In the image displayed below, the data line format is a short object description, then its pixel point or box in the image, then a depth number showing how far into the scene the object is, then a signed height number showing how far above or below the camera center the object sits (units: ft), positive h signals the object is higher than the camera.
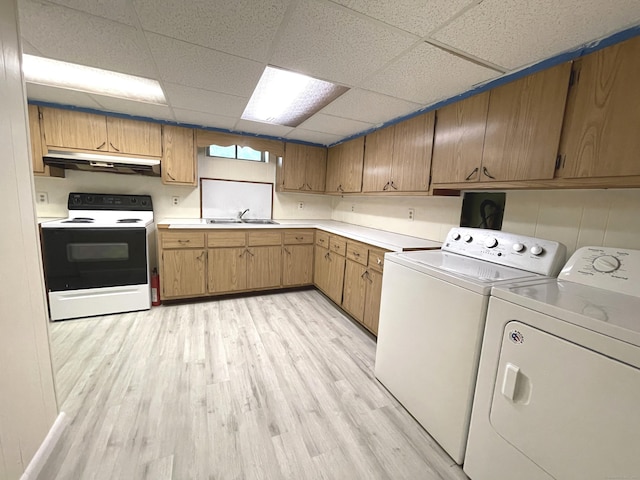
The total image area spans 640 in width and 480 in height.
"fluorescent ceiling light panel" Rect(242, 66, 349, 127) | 6.24 +2.88
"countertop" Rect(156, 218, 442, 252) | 7.41 -1.04
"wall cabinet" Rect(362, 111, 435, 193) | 7.23 +1.56
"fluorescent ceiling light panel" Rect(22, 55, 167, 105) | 6.03 +2.80
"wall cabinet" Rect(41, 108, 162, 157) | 8.37 +1.93
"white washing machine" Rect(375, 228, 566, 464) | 4.14 -1.95
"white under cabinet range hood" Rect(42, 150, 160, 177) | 8.04 +0.89
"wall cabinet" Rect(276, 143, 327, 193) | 11.90 +1.49
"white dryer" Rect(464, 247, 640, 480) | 2.62 -1.89
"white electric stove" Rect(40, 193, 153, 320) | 7.95 -2.28
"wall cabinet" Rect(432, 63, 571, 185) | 4.56 +1.65
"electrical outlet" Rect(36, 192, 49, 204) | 9.14 -0.36
